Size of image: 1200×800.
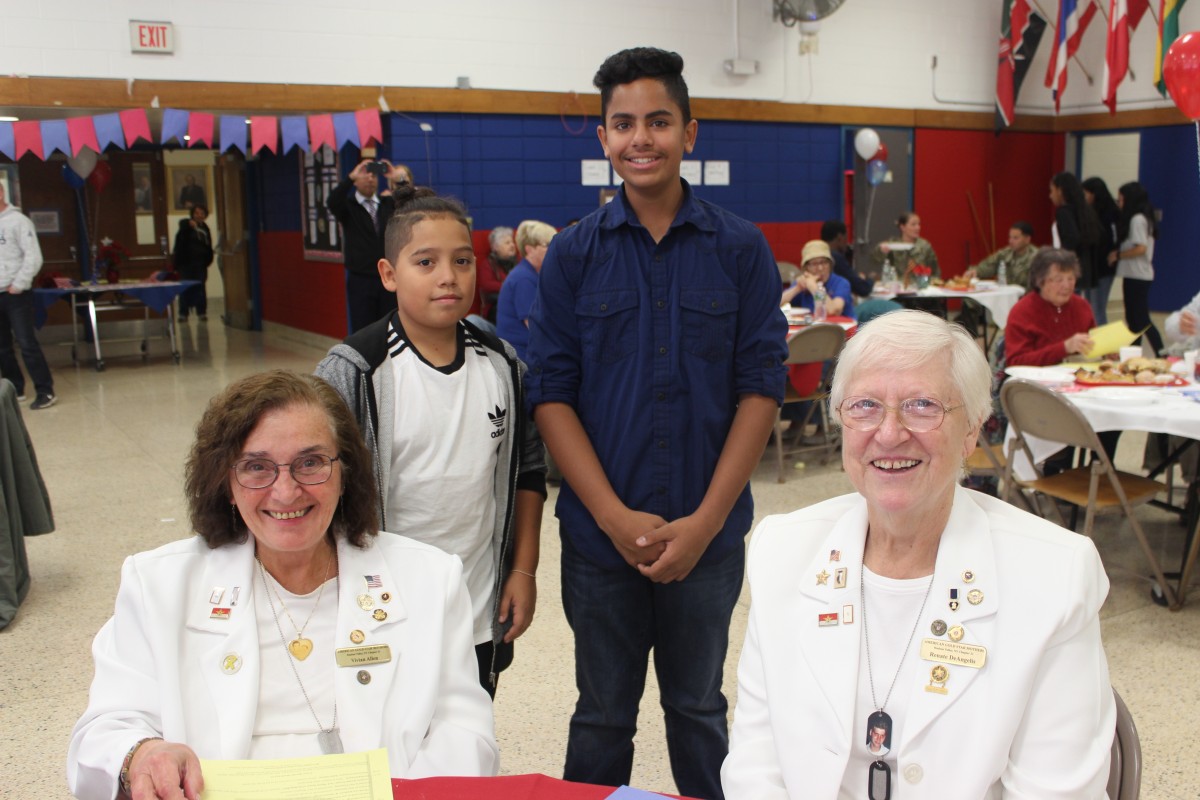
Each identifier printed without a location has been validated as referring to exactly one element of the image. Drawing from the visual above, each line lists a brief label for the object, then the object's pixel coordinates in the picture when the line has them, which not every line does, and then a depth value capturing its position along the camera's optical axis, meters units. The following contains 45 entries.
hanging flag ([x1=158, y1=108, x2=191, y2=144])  7.70
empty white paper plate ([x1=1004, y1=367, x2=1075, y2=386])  4.26
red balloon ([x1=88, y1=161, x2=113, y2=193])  11.56
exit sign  7.79
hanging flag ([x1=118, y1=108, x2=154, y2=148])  7.66
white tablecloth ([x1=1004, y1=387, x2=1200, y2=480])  3.66
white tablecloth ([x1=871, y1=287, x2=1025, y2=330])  8.62
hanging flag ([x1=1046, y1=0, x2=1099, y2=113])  11.16
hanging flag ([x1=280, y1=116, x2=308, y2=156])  8.30
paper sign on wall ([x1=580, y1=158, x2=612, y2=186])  9.84
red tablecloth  1.33
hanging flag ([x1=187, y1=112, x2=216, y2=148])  7.87
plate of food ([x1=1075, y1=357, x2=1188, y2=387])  4.14
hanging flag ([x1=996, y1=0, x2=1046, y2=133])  12.22
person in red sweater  4.75
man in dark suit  7.86
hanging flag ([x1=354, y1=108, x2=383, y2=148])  8.35
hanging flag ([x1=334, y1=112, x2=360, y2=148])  8.36
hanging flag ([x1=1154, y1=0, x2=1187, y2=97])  9.74
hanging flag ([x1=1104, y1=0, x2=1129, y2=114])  10.57
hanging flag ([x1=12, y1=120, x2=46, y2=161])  7.45
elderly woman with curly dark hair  1.54
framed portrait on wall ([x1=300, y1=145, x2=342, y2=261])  10.12
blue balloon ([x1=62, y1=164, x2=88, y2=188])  11.20
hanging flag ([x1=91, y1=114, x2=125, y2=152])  7.68
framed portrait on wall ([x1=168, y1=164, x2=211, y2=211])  15.45
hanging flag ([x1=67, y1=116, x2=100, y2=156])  7.69
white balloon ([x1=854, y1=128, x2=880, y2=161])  11.34
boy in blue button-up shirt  2.01
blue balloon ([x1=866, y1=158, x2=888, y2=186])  11.62
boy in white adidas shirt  1.94
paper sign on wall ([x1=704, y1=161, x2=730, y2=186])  10.59
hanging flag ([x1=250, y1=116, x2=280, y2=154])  8.16
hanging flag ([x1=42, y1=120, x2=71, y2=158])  7.57
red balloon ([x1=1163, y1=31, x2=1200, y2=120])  5.18
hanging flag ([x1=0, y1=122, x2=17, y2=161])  7.43
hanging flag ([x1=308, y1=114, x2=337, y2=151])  8.33
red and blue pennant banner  7.53
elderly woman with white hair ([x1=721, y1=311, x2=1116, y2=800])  1.39
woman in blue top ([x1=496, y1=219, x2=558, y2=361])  5.31
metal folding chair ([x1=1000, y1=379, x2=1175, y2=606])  3.70
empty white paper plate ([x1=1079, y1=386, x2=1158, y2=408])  3.85
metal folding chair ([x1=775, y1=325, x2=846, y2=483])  5.66
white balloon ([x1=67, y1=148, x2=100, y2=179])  10.41
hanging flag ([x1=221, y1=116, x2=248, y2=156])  8.05
